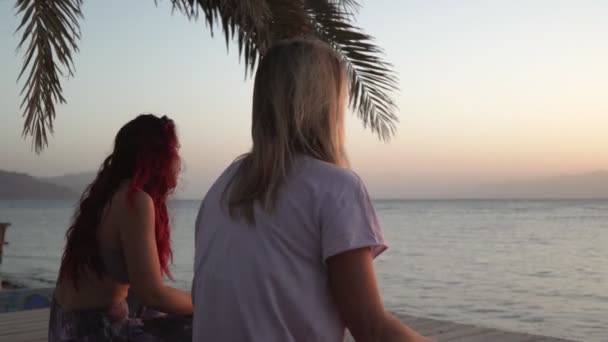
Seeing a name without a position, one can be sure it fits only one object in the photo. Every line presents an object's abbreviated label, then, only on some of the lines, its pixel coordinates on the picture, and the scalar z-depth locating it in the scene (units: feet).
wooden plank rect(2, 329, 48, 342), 16.65
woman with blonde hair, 4.72
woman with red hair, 8.98
